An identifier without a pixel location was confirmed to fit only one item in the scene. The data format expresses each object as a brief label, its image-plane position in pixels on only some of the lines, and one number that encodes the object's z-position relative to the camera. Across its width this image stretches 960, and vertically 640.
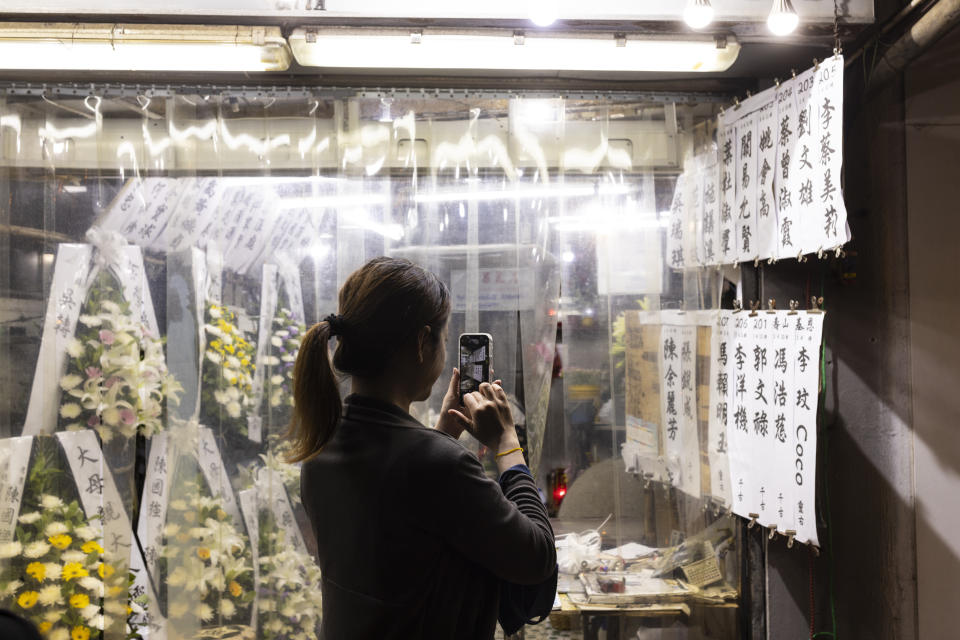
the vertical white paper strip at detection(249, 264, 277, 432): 3.33
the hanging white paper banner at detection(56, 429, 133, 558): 3.26
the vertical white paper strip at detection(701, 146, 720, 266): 3.32
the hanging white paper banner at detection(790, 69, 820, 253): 2.68
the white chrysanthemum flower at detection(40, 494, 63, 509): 3.23
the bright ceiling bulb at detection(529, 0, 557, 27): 2.45
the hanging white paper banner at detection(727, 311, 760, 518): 3.08
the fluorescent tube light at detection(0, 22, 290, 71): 2.85
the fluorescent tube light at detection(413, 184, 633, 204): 3.40
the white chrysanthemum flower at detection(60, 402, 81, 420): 3.27
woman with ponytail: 1.42
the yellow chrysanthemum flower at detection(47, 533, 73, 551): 3.21
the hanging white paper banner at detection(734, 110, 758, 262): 3.07
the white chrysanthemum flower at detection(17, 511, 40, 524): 3.21
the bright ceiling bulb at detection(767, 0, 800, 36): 2.34
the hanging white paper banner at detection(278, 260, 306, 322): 3.35
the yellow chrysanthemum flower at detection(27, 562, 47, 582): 3.20
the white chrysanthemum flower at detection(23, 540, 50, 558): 3.20
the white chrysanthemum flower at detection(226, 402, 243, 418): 3.32
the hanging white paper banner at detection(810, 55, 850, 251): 2.53
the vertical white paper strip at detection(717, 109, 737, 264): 3.21
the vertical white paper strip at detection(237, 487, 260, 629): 3.30
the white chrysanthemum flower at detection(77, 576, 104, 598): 3.21
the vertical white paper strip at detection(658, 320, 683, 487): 3.40
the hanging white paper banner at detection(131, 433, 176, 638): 3.28
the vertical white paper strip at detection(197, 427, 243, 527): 3.31
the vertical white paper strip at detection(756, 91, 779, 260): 2.94
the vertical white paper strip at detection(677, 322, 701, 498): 3.38
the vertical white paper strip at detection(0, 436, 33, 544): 3.20
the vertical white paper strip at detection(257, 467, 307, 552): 3.32
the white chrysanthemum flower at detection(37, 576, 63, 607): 3.19
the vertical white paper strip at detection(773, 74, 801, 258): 2.80
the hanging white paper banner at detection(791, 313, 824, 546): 2.69
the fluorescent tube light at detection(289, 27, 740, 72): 2.88
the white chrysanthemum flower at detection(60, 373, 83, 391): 3.27
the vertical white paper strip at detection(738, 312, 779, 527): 2.96
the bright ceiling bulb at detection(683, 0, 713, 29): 2.33
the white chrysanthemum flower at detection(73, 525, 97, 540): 3.24
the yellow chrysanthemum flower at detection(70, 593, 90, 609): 3.19
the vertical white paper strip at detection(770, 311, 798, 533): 2.83
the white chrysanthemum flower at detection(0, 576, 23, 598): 3.17
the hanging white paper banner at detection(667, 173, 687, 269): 3.42
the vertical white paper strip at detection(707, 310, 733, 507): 3.27
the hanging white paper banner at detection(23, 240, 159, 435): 3.27
